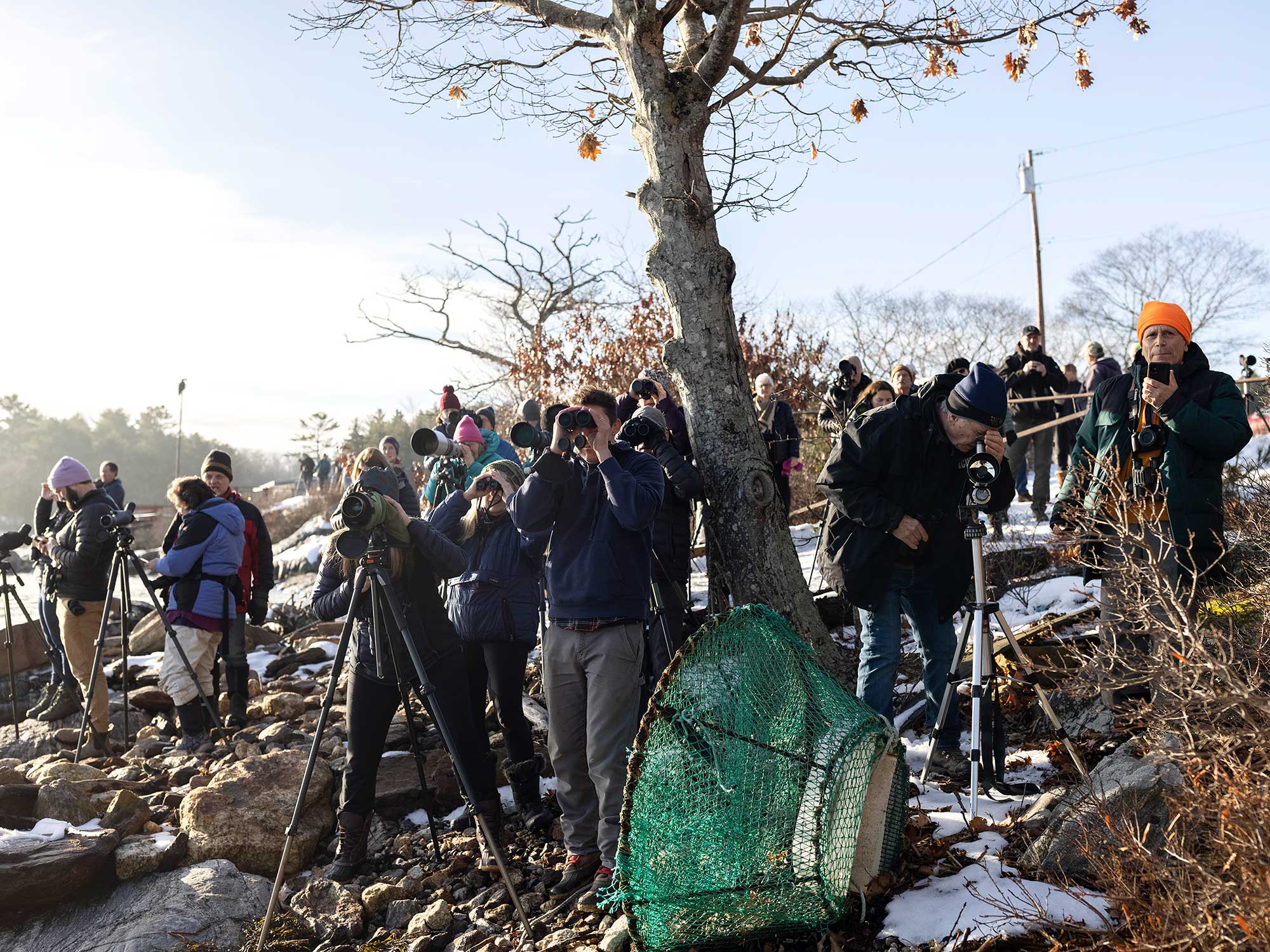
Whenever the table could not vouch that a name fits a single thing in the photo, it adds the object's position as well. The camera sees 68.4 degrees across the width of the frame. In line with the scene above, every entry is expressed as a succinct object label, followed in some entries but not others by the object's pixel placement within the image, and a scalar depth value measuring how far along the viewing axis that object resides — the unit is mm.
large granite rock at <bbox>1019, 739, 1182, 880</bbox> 2879
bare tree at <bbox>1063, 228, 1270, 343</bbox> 41062
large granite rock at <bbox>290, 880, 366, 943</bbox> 4109
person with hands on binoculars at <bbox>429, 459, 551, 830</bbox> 4656
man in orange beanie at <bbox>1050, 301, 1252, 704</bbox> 3783
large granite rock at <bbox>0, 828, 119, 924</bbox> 4605
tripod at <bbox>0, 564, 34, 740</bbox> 7516
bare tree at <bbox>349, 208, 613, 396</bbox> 19250
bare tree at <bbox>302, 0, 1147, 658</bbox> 5047
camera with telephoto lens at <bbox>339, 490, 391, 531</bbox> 4109
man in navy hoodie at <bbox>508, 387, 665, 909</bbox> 3857
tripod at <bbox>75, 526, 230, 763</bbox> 6207
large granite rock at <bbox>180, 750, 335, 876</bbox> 4918
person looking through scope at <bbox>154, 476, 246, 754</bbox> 6395
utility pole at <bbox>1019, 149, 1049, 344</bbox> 29406
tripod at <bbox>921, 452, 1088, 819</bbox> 3527
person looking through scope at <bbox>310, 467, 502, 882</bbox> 4477
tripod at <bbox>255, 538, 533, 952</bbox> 3961
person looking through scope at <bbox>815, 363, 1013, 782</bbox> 4051
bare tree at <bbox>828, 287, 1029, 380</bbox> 37562
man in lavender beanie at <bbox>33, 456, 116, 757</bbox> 6875
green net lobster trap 2990
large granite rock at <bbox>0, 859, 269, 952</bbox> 4301
